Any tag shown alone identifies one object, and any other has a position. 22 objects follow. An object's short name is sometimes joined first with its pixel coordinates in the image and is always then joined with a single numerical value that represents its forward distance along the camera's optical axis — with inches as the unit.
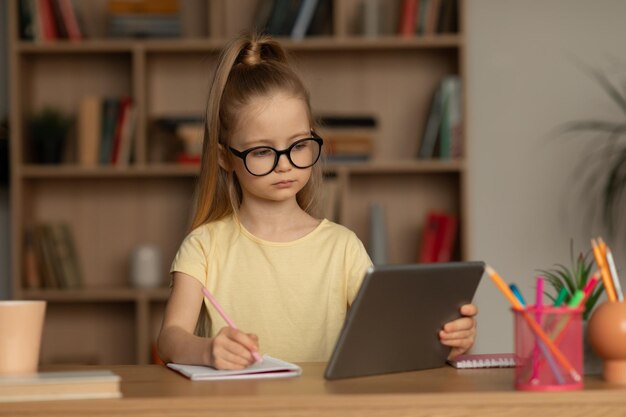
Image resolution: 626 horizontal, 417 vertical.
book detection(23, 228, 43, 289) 150.5
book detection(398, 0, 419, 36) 147.8
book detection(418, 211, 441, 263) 150.1
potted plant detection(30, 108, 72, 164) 151.7
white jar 153.2
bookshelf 156.0
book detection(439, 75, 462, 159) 147.0
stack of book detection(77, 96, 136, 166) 150.6
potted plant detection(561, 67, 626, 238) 150.3
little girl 66.5
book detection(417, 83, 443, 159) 148.9
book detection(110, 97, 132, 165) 150.2
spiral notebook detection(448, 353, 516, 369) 54.3
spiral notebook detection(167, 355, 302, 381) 50.1
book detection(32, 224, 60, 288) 151.7
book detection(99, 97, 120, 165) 151.3
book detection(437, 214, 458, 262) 149.0
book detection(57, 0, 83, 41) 149.7
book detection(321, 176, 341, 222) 146.9
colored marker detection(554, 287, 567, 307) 48.0
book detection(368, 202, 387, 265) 149.9
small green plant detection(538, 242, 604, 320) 54.6
